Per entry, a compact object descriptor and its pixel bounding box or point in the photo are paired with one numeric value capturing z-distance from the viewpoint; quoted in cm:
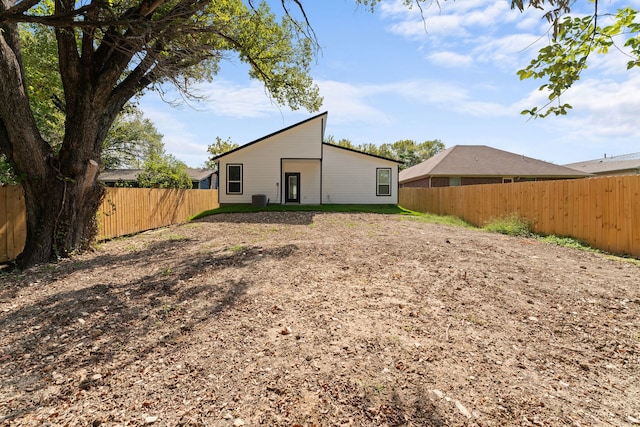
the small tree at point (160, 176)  1458
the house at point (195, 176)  3356
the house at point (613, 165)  2673
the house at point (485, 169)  2114
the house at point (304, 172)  1823
